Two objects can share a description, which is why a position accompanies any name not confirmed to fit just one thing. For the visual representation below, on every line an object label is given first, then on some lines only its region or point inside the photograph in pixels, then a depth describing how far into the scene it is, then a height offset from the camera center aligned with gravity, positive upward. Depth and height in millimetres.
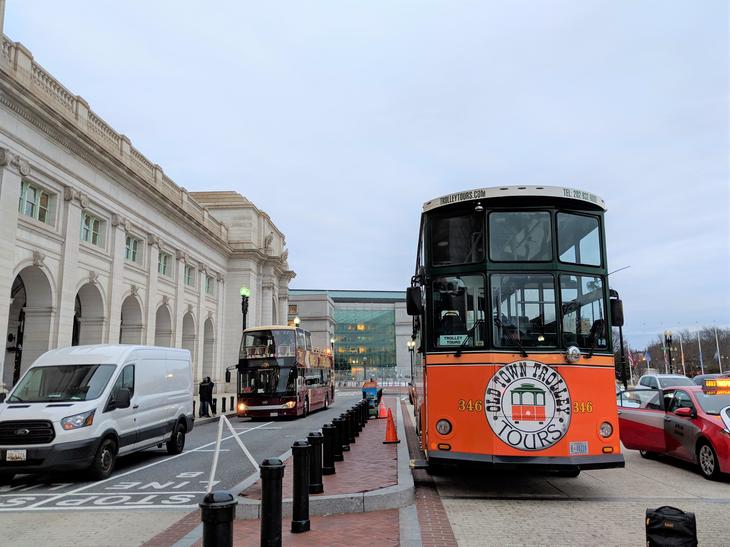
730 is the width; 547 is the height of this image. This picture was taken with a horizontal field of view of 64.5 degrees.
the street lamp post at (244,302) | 29062 +3102
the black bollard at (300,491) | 6464 -1441
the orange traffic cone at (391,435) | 13773 -1748
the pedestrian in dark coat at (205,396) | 24734 -1425
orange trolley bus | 7676 +405
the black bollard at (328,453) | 9406 -1481
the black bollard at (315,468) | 7881 -1433
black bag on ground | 4273 -1249
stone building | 22438 +6559
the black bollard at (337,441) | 10852 -1505
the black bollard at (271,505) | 5348 -1318
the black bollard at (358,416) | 15905 -1600
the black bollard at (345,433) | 12367 -1569
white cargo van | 9383 -836
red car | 9586 -1192
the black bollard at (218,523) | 3666 -1013
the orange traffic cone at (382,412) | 23906 -2114
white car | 21734 -774
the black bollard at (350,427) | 13500 -1600
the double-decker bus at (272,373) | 23562 -441
